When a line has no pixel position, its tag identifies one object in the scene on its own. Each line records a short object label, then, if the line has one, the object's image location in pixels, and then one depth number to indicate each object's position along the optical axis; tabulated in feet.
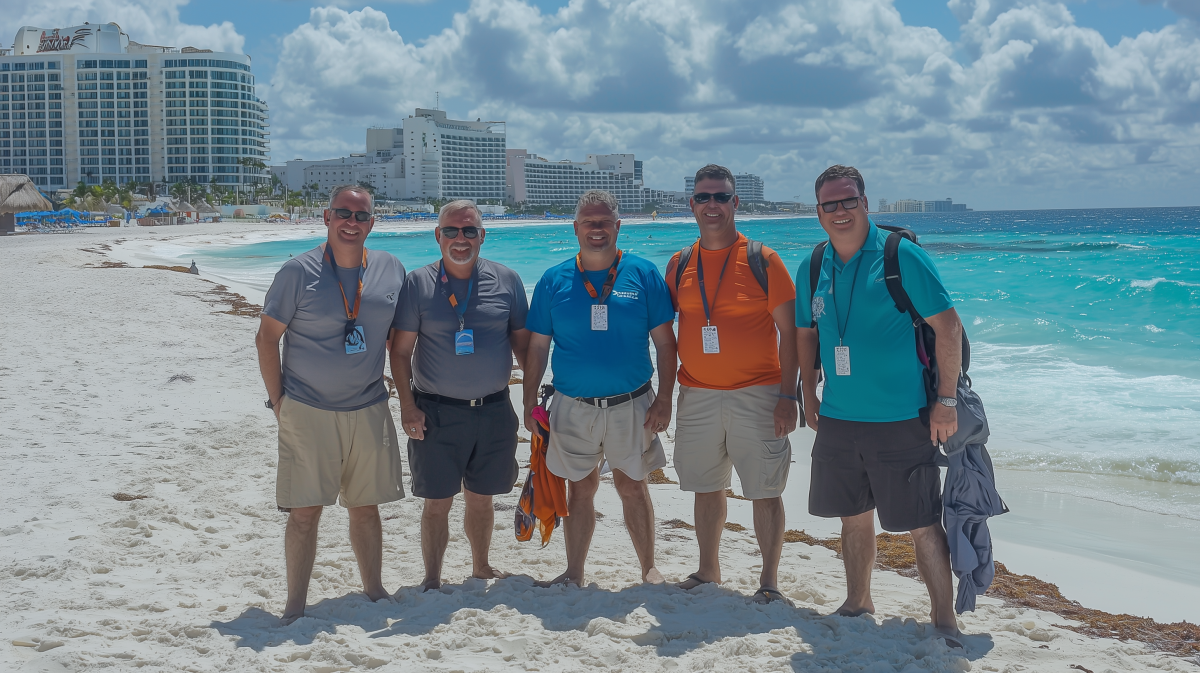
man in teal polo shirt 10.51
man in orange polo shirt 12.11
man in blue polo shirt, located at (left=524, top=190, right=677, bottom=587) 12.39
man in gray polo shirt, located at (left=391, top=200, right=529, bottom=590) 12.35
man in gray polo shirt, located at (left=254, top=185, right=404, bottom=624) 11.41
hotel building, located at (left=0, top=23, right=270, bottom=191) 374.02
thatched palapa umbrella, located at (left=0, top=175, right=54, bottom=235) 143.33
